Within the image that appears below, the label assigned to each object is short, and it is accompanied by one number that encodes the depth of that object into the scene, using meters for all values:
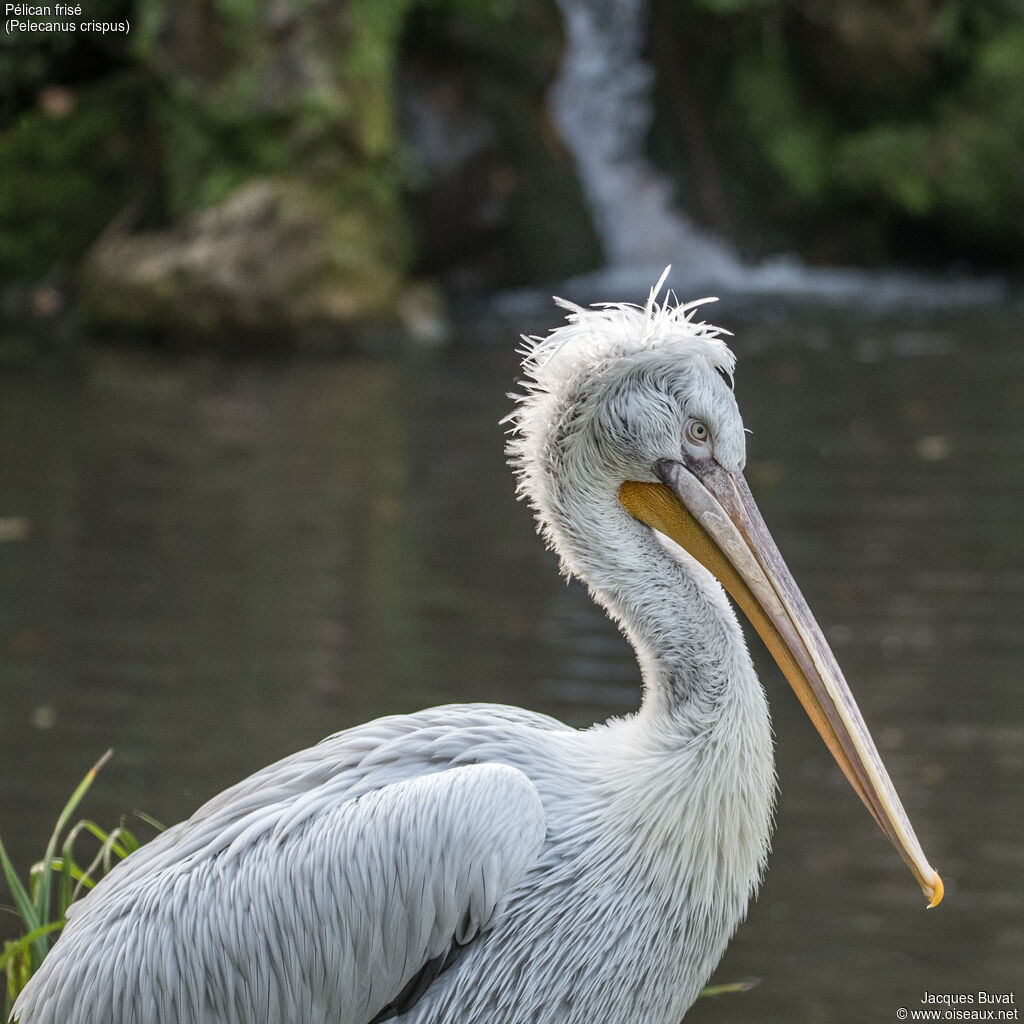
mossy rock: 26.39
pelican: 5.08
